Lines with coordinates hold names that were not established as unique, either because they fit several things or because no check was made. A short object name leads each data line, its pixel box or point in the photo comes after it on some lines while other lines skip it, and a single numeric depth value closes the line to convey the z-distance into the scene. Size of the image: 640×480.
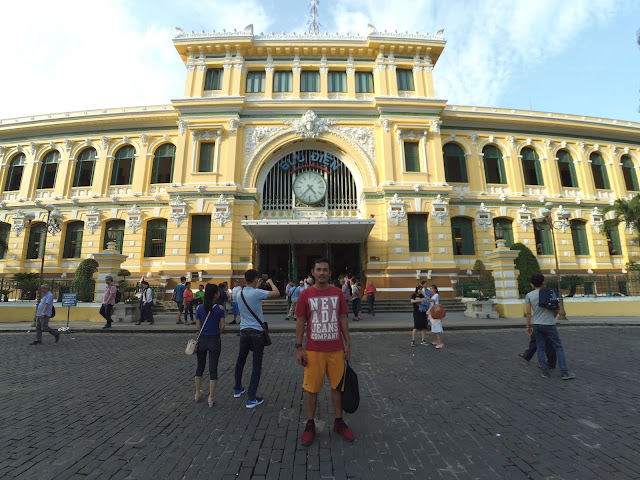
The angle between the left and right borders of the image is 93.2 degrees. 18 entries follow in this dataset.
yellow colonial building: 18.69
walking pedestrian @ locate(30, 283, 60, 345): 9.01
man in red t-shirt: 3.40
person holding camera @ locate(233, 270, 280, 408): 4.43
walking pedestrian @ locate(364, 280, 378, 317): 15.07
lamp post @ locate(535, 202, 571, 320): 20.29
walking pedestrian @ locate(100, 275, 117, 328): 11.62
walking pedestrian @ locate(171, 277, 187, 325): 12.97
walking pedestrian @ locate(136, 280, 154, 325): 12.72
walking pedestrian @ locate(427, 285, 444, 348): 8.07
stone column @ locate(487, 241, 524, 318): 13.45
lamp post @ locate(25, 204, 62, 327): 12.94
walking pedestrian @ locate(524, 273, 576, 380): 5.45
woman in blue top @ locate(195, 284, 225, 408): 4.44
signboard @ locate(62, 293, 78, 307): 11.66
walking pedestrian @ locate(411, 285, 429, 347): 8.41
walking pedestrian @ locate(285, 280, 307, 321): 13.68
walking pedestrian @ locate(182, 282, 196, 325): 12.72
